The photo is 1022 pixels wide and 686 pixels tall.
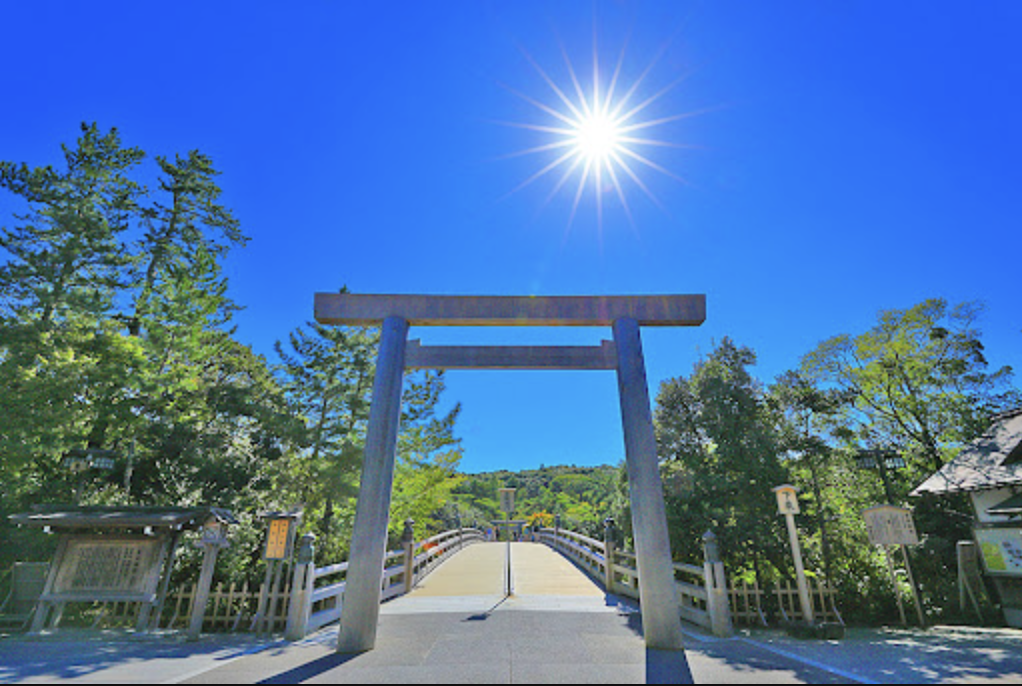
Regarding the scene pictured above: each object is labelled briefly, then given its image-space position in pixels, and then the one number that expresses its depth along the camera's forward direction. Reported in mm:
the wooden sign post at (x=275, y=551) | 7516
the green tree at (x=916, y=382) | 13352
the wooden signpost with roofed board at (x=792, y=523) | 7289
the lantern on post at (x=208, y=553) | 6820
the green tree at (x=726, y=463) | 8977
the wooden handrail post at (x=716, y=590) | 6953
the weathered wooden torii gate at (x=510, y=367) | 5715
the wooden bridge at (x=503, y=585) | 7164
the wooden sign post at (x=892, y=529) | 8367
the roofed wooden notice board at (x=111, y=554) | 7660
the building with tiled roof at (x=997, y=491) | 9109
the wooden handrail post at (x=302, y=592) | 6797
